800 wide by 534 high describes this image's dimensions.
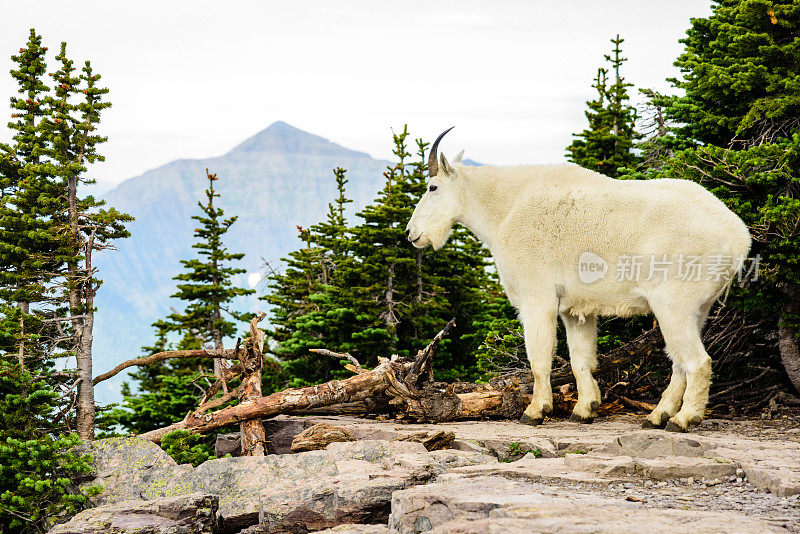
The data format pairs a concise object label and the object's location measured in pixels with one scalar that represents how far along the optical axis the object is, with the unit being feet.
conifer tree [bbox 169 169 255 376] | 67.62
